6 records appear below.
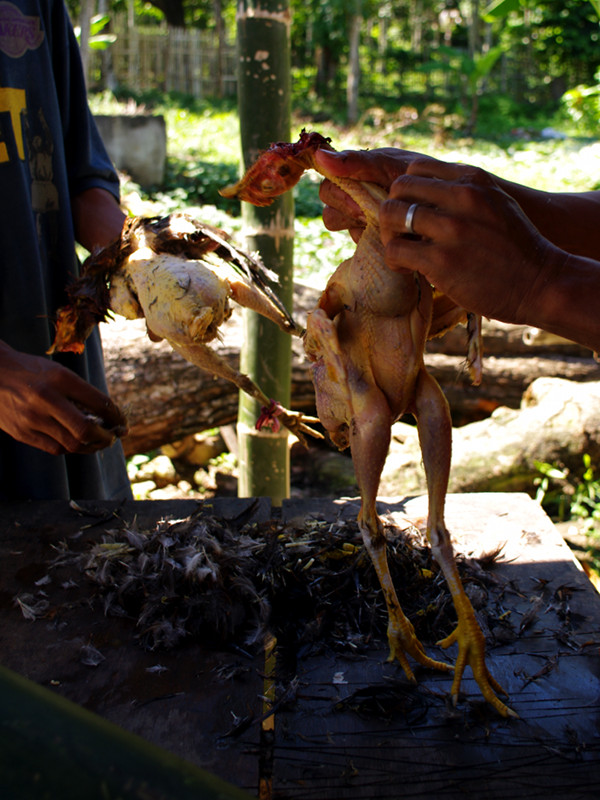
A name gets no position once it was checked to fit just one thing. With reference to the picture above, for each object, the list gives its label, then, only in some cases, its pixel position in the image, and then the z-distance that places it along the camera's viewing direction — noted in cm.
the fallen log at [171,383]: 368
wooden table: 125
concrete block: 816
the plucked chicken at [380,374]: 150
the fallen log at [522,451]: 402
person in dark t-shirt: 182
